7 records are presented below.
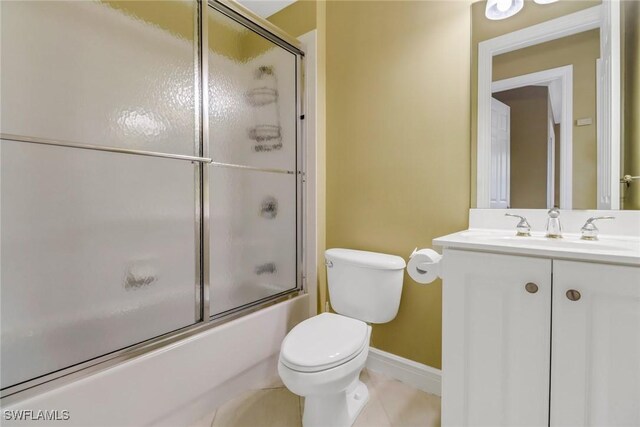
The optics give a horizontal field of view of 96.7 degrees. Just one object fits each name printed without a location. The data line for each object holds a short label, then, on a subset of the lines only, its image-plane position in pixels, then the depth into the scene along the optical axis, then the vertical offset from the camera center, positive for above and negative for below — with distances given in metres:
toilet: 1.06 -0.55
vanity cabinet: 0.72 -0.37
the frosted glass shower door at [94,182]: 1.15 +0.12
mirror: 1.06 +0.43
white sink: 0.73 -0.11
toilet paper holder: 1.11 -0.22
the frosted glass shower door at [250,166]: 1.51 +0.26
